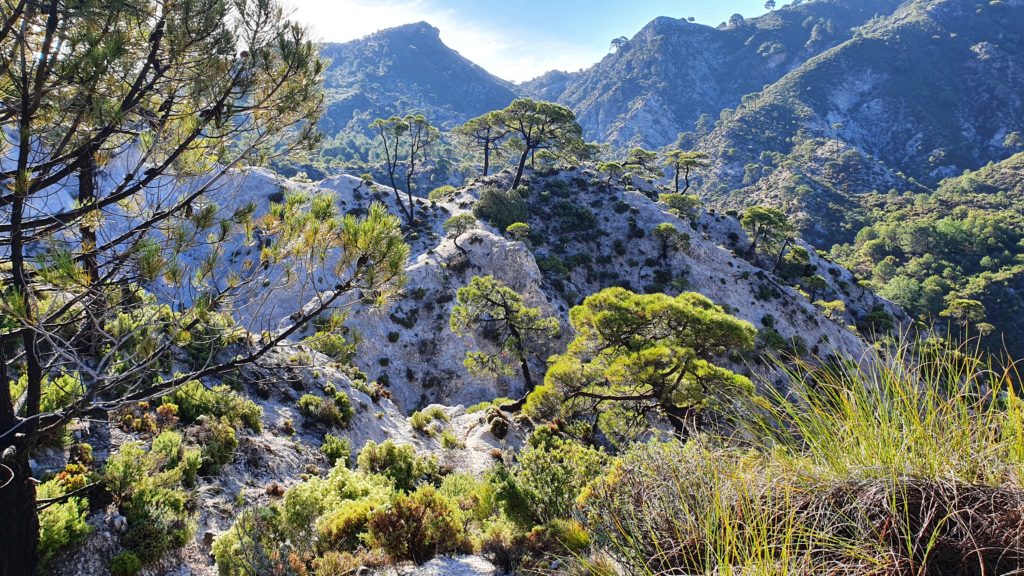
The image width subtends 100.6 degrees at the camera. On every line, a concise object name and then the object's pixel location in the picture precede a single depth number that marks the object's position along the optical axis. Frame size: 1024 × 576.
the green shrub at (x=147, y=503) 5.05
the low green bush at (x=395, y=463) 8.95
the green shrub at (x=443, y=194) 42.81
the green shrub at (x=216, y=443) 7.45
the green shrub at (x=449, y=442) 13.83
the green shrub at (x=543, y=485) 5.84
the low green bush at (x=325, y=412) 11.95
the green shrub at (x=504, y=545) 5.16
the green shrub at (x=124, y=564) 4.64
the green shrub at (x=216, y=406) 8.52
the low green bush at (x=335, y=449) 10.38
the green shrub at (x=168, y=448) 6.46
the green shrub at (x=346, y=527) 5.38
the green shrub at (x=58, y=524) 4.21
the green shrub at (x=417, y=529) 5.14
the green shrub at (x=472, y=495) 6.73
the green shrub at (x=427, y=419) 15.13
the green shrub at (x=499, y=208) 37.94
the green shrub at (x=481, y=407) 19.28
